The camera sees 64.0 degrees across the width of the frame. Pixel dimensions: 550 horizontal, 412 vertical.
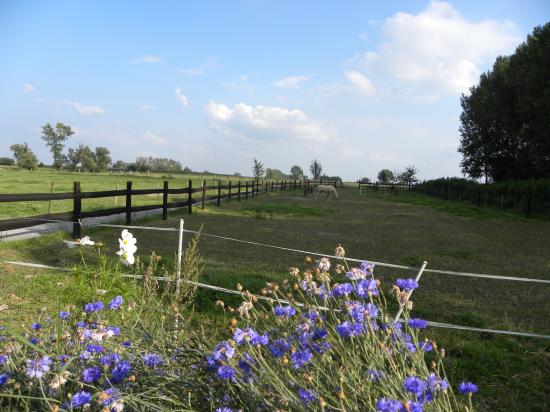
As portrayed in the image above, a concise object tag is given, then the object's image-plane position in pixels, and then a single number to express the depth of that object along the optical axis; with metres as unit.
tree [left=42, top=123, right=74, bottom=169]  91.88
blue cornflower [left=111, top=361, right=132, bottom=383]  1.64
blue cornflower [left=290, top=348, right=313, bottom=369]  1.49
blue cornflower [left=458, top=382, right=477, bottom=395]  1.45
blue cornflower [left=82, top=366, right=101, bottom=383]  1.59
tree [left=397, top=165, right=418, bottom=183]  70.06
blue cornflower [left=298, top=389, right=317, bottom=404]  1.41
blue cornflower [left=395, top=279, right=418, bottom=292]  1.80
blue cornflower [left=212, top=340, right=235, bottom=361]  1.48
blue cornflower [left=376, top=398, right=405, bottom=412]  1.19
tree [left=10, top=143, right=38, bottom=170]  78.81
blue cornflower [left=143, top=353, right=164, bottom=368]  1.80
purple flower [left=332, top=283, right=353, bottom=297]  1.73
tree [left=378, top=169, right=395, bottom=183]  76.30
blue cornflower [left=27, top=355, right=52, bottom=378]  1.55
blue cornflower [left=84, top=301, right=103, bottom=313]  2.02
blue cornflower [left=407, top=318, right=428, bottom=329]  1.75
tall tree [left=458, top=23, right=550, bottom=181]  26.48
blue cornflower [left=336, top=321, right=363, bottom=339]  1.54
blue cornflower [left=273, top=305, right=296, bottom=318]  1.75
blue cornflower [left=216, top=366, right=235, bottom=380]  1.43
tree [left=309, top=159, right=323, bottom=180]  81.56
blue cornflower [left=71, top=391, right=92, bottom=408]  1.42
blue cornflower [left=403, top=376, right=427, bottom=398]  1.30
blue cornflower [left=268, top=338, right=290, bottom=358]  1.62
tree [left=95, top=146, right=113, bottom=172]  96.31
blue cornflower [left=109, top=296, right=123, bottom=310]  2.01
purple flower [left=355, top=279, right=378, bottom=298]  1.80
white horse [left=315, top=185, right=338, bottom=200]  35.78
